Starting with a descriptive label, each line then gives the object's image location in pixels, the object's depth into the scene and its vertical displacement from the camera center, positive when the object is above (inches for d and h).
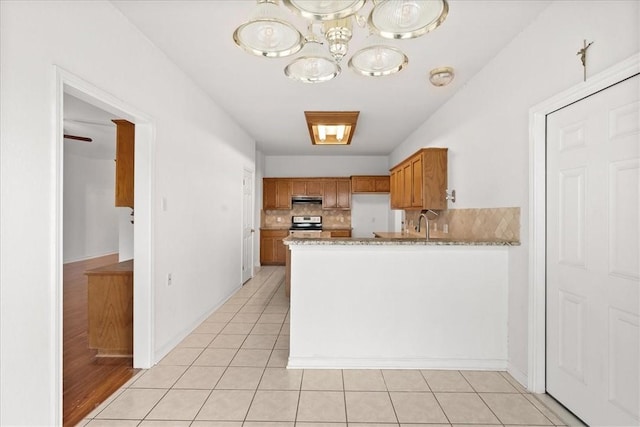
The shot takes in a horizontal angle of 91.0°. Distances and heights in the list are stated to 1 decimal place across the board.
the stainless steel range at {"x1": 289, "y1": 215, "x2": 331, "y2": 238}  295.4 -10.6
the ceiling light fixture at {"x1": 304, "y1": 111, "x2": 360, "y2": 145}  165.9 +50.7
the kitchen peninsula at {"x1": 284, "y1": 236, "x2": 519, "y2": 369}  101.8 -30.3
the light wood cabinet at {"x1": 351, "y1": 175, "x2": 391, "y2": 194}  287.0 +25.6
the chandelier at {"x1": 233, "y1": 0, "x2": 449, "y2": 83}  47.6 +31.4
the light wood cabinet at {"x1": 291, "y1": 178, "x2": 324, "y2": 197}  293.1 +23.6
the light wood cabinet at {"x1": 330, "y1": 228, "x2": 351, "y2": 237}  281.3 -18.6
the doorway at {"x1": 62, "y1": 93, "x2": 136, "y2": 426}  93.1 -29.1
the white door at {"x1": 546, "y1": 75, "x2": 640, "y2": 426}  63.7 -9.9
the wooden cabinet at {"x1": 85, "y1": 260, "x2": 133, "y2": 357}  109.1 -34.8
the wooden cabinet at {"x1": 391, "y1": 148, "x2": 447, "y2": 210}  154.7 +16.9
